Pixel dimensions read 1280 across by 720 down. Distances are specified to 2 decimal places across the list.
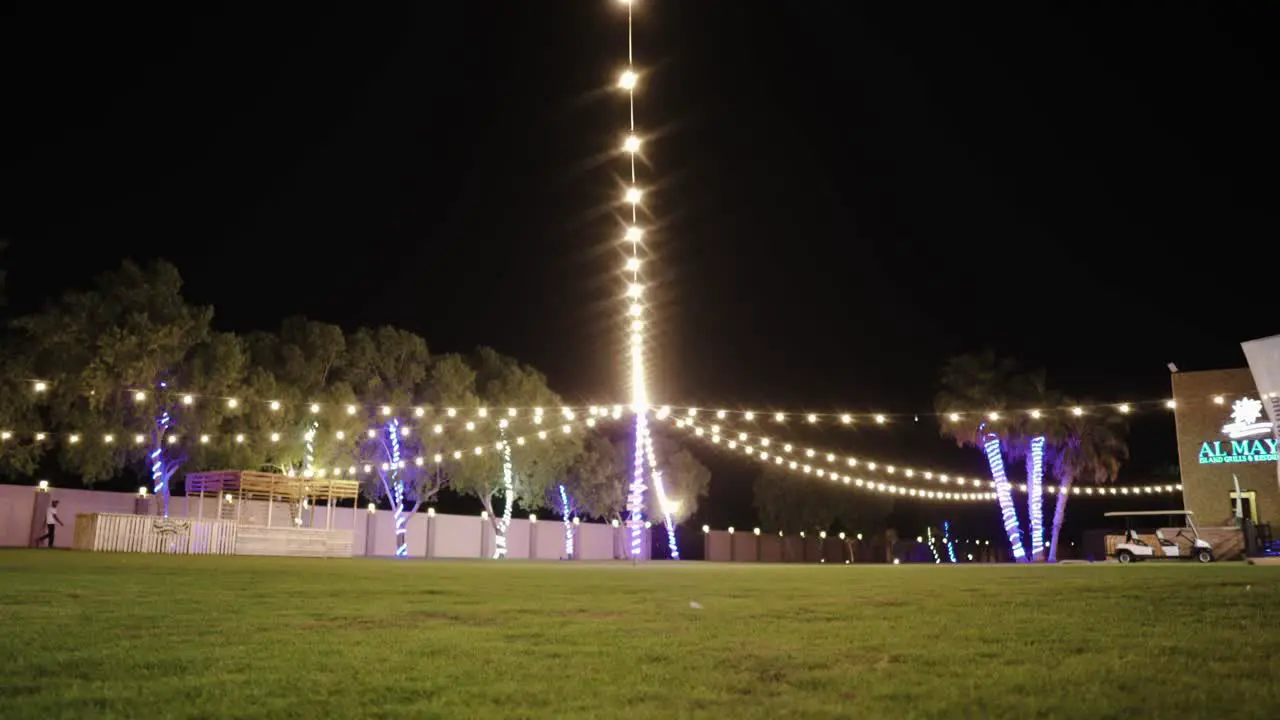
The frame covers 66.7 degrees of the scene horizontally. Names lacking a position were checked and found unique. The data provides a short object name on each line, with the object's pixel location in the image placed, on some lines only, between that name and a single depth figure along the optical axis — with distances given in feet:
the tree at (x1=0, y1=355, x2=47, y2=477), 79.61
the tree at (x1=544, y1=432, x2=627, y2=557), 138.51
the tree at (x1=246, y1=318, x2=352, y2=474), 97.40
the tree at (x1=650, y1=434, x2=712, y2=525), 150.10
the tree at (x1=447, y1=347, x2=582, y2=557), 115.96
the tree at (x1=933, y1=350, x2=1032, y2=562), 113.91
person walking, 82.94
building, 90.27
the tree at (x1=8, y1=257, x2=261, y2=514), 82.43
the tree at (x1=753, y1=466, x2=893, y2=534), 166.50
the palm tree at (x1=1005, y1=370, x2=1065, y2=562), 111.89
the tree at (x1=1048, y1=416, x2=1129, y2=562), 112.68
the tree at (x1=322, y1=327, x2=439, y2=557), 102.47
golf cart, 81.15
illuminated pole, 46.36
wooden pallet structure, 77.30
